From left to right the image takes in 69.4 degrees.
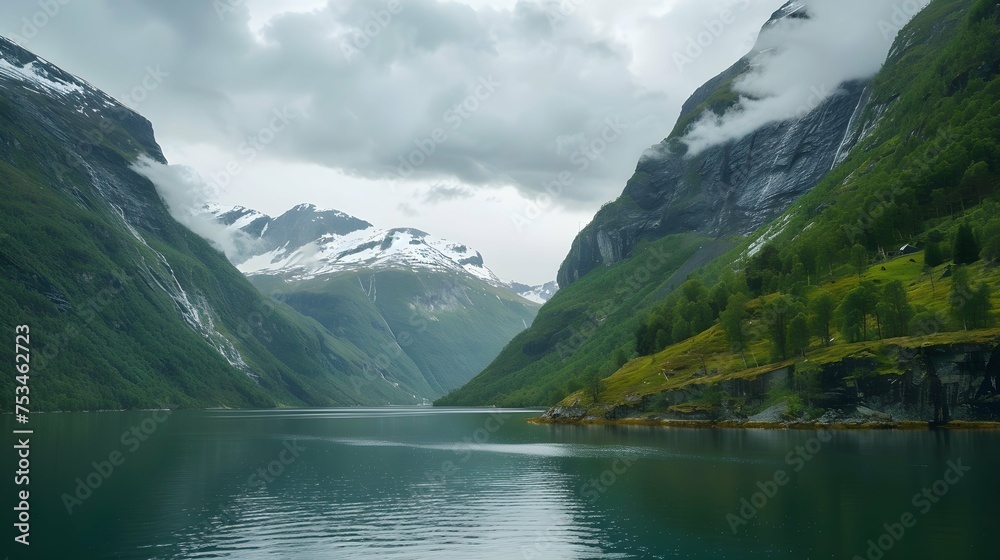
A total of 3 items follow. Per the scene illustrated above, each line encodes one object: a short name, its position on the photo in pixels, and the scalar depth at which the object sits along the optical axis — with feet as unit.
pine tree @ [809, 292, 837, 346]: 446.19
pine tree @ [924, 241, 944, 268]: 471.21
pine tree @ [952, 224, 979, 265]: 442.50
